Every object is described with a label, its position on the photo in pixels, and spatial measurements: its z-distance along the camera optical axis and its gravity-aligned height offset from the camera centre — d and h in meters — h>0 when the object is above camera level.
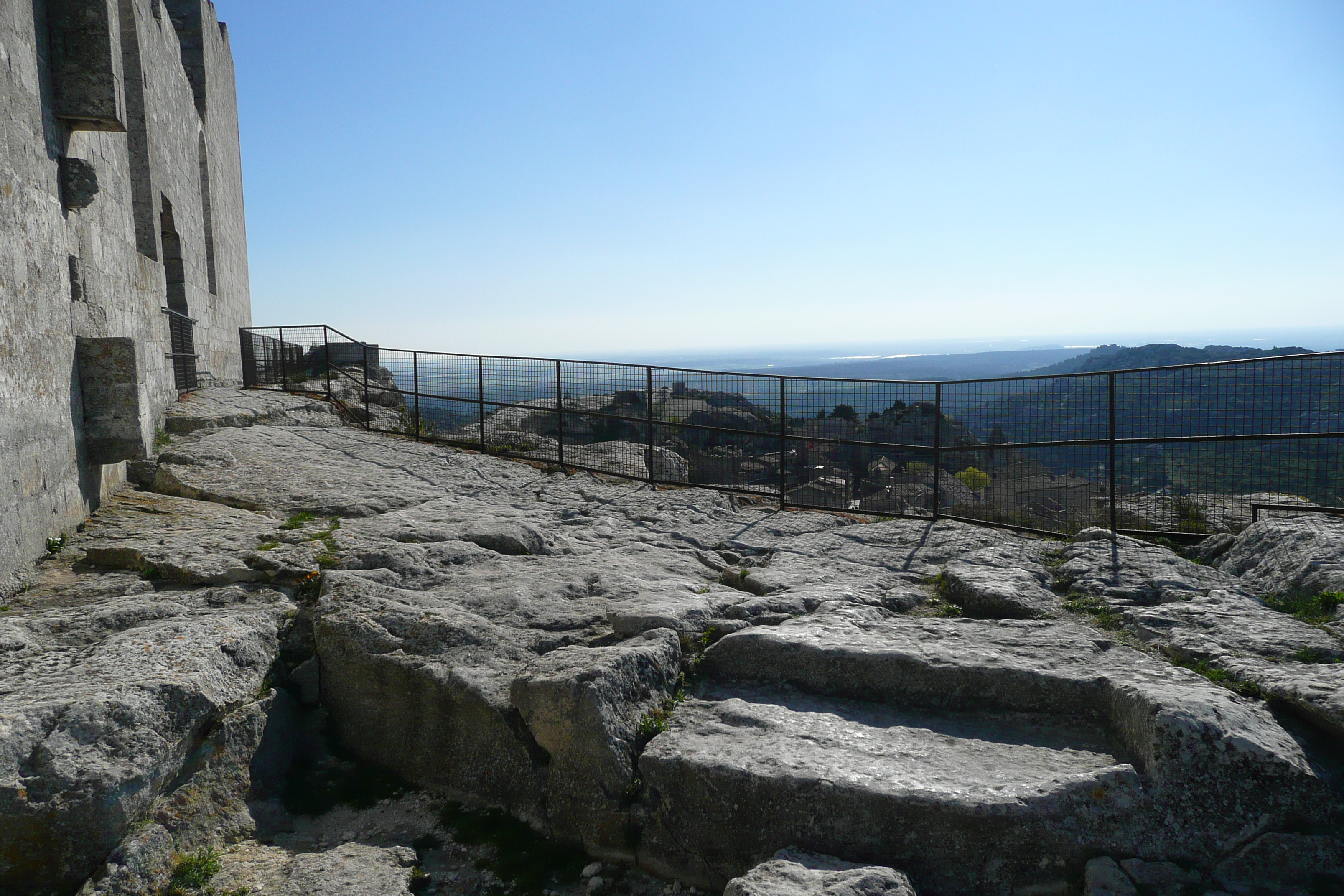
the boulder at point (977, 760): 3.22 -1.73
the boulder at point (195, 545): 5.26 -1.12
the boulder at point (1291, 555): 5.13 -1.31
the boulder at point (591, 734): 3.74 -1.70
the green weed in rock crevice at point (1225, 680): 3.91 -1.58
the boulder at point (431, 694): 4.07 -1.68
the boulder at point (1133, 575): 5.29 -1.46
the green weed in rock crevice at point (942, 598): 5.22 -1.54
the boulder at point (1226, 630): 4.29 -1.50
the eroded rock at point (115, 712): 3.13 -1.42
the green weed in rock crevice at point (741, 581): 5.66 -1.49
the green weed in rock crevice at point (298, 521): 6.52 -1.14
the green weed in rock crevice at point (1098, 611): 4.89 -1.54
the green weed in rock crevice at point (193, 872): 3.31 -2.06
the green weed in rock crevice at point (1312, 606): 4.79 -1.49
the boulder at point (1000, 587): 5.07 -1.45
